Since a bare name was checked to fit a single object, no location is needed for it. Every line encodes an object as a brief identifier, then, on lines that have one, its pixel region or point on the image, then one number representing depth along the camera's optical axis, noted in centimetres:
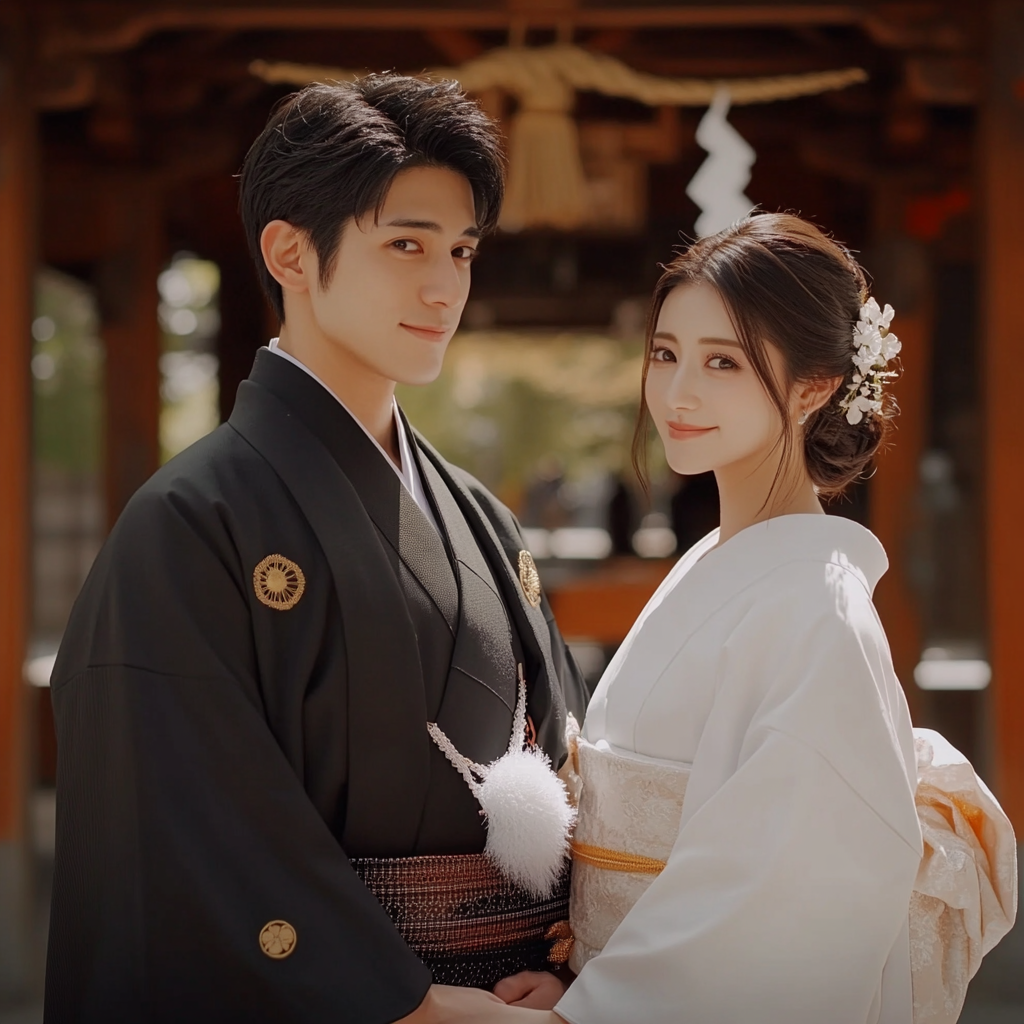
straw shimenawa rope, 455
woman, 175
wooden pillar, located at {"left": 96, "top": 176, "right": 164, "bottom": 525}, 644
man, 186
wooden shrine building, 440
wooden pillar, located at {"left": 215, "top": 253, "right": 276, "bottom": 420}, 841
